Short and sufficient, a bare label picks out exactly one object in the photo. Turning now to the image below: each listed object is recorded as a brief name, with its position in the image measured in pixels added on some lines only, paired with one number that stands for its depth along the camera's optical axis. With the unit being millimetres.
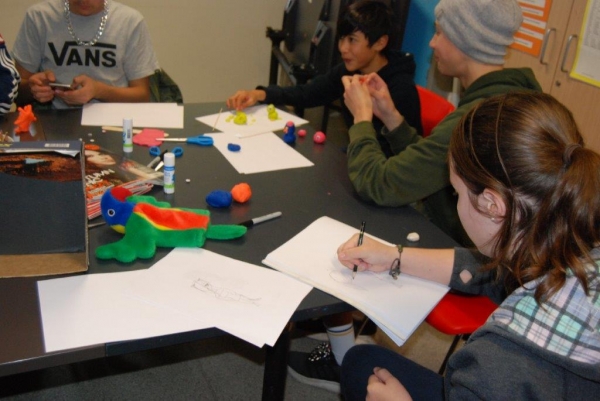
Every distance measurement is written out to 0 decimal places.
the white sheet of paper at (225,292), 913
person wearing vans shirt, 1974
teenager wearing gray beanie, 1372
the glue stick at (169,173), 1263
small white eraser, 1236
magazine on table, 1217
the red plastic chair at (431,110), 1977
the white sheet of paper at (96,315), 843
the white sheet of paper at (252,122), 1756
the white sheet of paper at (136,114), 1706
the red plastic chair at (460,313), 1229
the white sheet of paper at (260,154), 1506
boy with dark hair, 1912
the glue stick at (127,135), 1512
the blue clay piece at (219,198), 1243
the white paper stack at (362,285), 989
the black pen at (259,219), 1195
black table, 838
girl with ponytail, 762
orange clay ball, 1280
